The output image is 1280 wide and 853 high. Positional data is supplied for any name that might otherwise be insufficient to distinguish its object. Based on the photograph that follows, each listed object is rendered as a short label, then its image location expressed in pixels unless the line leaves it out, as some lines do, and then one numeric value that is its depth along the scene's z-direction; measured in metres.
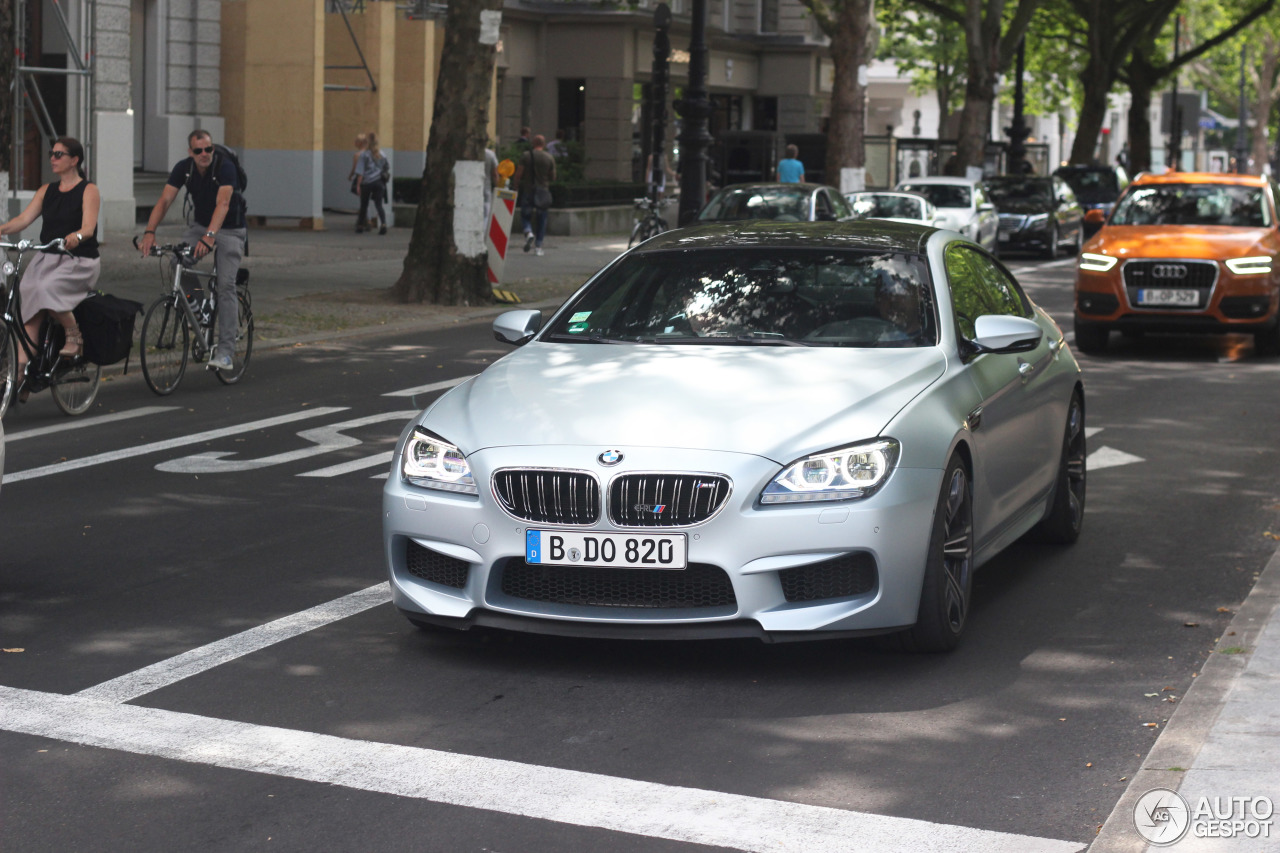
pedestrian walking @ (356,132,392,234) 32.38
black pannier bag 11.51
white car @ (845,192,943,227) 26.98
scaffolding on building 25.98
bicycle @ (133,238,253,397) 12.96
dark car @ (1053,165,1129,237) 41.75
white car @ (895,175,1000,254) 29.73
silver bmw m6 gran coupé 5.80
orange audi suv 16.38
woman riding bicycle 11.22
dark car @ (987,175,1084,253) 32.94
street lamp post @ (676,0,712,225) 26.72
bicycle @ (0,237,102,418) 11.09
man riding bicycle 13.28
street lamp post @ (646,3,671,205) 29.02
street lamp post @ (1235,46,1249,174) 70.56
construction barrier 21.72
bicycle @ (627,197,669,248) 27.89
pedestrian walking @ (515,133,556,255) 29.17
